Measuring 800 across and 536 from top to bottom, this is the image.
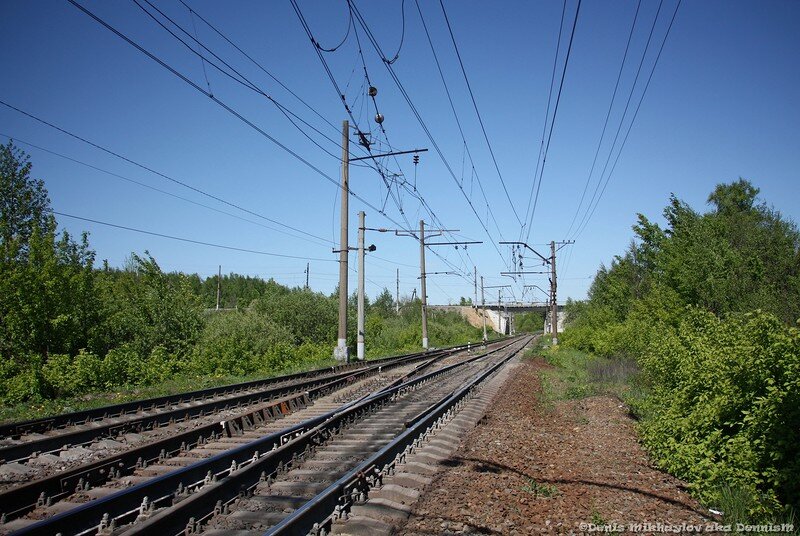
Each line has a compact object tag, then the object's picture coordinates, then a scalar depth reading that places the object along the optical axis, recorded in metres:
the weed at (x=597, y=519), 5.80
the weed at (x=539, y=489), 6.83
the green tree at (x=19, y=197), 37.50
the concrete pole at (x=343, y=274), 26.61
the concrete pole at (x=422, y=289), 45.95
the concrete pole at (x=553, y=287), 41.08
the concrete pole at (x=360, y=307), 29.22
